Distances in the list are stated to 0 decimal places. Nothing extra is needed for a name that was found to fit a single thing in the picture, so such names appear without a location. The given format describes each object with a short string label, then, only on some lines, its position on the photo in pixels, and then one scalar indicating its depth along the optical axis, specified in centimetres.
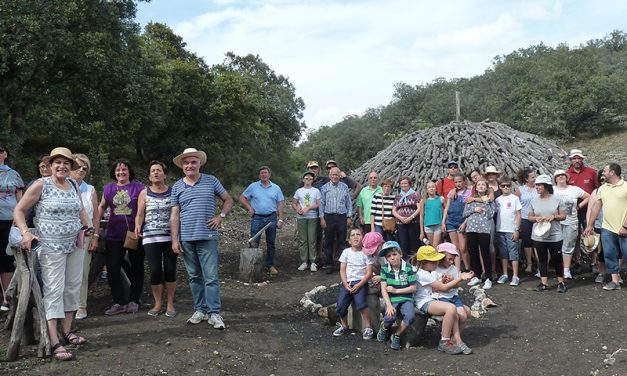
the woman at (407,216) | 866
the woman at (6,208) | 570
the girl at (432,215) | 852
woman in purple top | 602
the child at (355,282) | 579
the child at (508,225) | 782
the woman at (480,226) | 779
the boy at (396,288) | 539
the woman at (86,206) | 566
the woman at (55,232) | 454
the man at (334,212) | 905
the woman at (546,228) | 742
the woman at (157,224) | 570
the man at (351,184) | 954
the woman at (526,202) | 812
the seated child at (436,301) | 519
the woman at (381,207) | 888
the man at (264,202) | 898
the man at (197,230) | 556
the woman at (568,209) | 772
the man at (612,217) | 719
